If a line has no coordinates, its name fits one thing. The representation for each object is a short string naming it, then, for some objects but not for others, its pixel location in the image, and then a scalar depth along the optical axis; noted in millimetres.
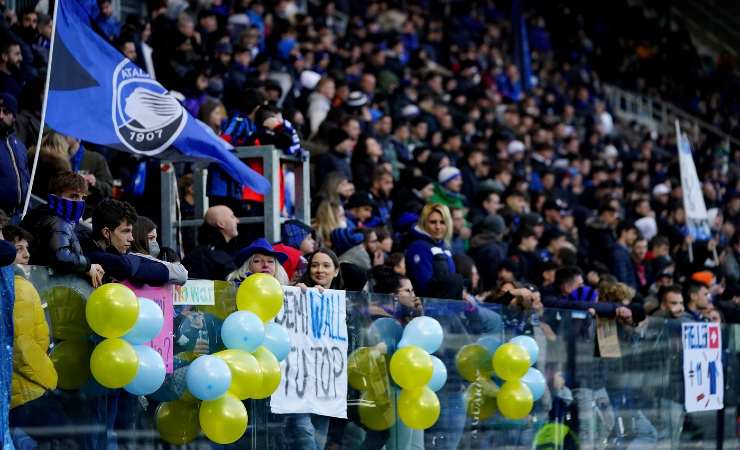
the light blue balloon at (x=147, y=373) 14762
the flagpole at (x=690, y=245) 35423
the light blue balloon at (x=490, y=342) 21474
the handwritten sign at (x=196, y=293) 15904
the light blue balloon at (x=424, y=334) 19708
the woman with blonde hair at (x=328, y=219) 23848
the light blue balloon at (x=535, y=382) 22006
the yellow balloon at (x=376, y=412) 19100
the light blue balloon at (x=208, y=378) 15523
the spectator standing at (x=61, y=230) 14473
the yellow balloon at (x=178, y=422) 15584
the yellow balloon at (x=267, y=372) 16467
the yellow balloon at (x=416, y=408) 19526
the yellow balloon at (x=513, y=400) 21550
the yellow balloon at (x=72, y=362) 14313
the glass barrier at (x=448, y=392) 14488
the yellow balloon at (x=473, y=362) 20972
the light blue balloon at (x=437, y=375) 19861
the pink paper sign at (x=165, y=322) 15386
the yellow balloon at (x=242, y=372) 15934
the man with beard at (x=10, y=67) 22996
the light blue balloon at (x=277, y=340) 16939
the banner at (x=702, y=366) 26207
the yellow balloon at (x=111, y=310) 14298
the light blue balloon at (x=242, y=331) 16178
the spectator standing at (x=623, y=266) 32660
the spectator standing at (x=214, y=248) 19495
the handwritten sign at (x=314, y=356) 17608
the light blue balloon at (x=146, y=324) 14709
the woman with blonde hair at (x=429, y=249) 22767
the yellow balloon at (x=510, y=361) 21413
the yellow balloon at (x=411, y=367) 19297
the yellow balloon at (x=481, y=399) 21154
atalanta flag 19617
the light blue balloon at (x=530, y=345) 21915
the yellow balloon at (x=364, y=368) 18887
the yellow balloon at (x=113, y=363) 14412
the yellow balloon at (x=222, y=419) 15843
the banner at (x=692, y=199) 35521
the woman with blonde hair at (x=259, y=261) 18400
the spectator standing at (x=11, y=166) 19161
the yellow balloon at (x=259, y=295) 16558
